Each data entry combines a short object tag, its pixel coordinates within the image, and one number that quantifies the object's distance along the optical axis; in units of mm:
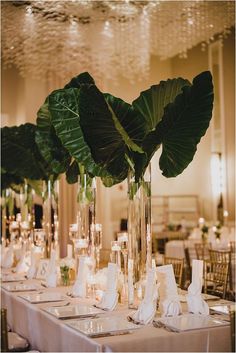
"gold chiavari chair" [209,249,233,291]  6062
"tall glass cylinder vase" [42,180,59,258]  5500
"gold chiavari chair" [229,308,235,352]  2592
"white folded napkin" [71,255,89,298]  3820
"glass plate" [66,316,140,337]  2740
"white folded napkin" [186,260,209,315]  3133
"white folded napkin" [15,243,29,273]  5215
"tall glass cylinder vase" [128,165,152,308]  3406
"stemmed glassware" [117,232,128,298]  3616
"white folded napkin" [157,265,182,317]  3102
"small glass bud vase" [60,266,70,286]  4395
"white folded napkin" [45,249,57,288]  4340
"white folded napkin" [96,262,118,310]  3334
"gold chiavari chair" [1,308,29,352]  2898
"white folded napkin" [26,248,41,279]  4848
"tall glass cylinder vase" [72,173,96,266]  4332
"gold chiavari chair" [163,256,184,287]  4541
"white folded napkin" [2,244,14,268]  5637
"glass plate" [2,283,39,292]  4188
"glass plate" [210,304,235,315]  3146
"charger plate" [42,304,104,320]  3154
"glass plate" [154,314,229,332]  2789
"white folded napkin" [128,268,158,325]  2953
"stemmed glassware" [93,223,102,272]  4305
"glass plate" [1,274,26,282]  4717
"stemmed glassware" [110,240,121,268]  3623
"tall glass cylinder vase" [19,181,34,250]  6164
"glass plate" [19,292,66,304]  3682
